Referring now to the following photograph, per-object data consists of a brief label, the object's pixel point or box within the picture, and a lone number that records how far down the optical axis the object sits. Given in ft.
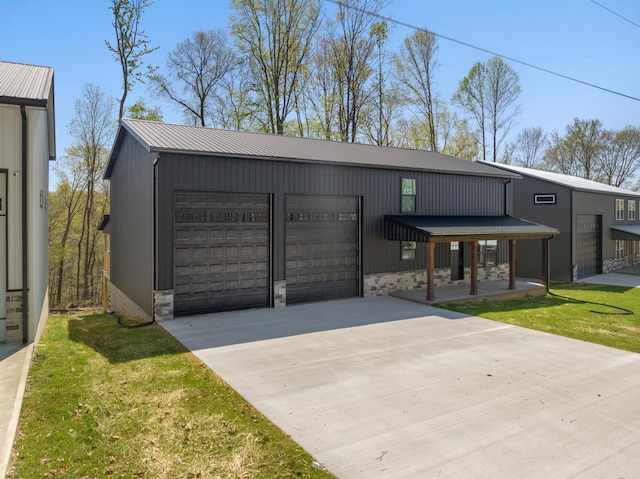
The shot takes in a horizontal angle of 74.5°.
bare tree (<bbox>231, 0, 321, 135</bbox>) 78.48
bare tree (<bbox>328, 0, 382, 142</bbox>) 82.65
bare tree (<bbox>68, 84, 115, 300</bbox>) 80.02
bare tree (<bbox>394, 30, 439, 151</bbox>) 90.17
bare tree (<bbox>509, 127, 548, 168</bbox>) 132.57
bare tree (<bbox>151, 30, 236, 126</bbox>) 82.28
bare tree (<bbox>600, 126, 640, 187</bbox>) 124.47
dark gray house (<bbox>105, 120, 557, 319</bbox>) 32.83
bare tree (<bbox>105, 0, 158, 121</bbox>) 69.26
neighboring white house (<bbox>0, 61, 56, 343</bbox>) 22.45
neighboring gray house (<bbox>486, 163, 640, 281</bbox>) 64.59
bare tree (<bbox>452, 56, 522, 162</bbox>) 100.07
